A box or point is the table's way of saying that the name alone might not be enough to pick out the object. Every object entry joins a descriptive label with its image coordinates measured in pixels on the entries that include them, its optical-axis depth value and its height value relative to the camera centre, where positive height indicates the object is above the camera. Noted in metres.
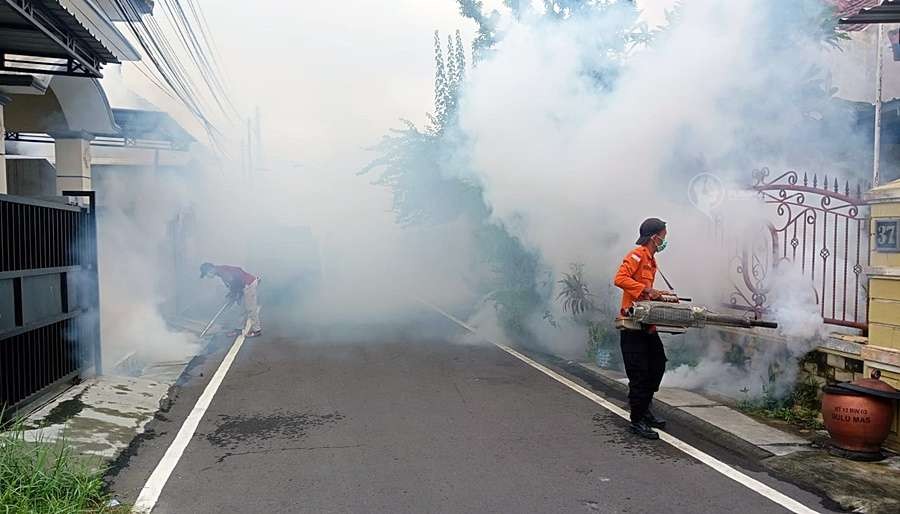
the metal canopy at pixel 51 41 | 5.96 +1.72
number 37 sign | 5.50 -0.01
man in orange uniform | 6.14 -0.94
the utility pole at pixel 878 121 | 8.59 +1.30
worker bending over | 12.80 -0.94
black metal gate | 6.16 -0.65
